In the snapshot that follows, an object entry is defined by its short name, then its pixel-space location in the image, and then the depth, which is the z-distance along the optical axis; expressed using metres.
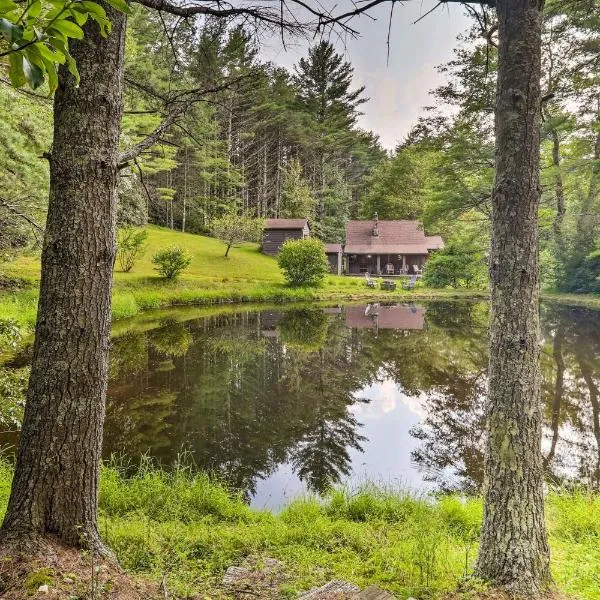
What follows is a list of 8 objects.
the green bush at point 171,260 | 21.62
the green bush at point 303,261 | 25.94
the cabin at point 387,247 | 37.81
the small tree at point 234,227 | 30.84
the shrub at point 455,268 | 29.91
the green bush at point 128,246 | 21.33
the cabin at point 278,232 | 35.94
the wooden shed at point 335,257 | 37.12
